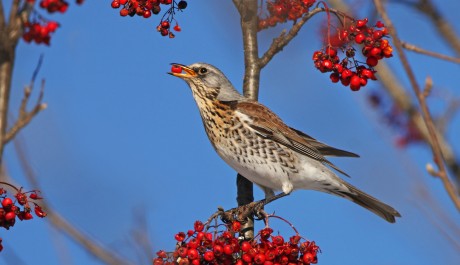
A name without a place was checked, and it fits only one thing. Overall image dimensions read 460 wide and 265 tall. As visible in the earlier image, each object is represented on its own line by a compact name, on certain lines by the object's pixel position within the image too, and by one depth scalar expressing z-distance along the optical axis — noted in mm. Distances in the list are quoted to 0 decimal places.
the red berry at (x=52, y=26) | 8836
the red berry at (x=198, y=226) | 7324
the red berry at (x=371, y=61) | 7684
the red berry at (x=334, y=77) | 7945
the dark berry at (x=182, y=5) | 8195
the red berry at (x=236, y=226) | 7641
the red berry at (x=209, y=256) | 6984
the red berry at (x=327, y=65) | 7755
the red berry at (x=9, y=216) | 6426
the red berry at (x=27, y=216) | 6621
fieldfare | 10367
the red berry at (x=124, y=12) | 7795
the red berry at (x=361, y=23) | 7609
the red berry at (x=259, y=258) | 7082
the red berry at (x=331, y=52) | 7842
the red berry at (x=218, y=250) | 7035
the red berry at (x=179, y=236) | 7223
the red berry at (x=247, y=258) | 7141
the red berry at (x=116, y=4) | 7890
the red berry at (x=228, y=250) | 7008
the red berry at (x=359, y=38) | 7527
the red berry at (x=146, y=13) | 7832
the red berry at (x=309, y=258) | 7137
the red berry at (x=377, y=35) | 7571
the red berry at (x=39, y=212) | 6570
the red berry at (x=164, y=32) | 8258
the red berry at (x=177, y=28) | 8430
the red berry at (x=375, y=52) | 7543
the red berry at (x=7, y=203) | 6449
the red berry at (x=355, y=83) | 7812
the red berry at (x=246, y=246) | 7191
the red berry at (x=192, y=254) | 6934
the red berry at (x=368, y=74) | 7863
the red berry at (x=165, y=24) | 8250
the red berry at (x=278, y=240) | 7250
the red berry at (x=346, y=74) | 7828
